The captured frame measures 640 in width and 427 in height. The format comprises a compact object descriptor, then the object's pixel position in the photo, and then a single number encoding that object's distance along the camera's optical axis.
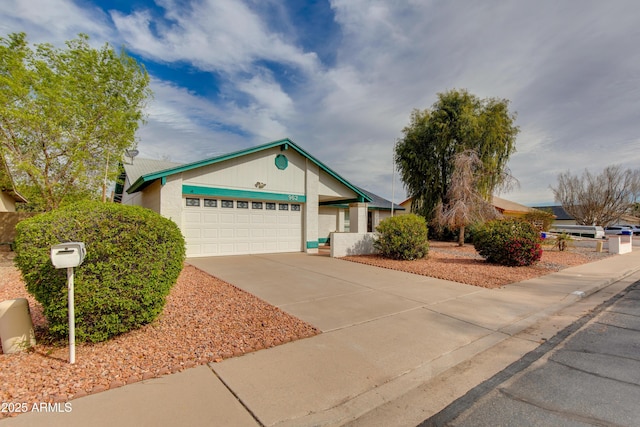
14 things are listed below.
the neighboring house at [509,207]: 32.97
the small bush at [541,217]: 19.33
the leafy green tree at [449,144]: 20.06
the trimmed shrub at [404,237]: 11.52
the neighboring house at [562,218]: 46.72
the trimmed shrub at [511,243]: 10.48
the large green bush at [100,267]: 3.48
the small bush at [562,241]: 16.05
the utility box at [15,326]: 3.54
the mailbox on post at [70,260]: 3.07
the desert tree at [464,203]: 16.30
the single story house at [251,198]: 11.41
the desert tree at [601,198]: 35.56
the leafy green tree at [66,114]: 10.20
